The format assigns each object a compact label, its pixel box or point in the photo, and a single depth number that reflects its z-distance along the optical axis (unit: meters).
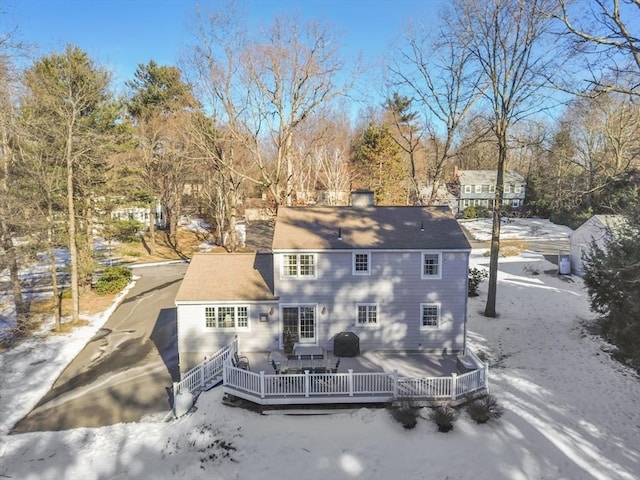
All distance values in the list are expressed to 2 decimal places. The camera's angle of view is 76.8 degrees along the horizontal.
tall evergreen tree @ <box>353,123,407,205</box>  42.00
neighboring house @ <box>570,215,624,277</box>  25.08
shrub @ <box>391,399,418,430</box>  11.81
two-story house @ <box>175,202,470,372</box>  15.88
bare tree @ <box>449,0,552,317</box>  18.84
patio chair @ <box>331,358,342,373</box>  13.72
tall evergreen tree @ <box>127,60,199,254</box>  39.09
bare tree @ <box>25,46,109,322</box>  20.28
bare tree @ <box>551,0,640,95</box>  9.80
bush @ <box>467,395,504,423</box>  11.91
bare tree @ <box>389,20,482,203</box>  24.58
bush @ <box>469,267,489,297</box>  23.46
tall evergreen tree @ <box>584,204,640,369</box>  14.59
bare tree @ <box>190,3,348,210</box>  25.47
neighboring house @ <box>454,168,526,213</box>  61.03
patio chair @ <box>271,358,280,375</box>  13.74
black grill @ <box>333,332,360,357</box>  15.78
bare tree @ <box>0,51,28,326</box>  14.56
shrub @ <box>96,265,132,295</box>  26.97
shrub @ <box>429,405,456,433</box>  11.62
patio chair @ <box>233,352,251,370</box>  14.52
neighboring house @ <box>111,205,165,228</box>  46.12
